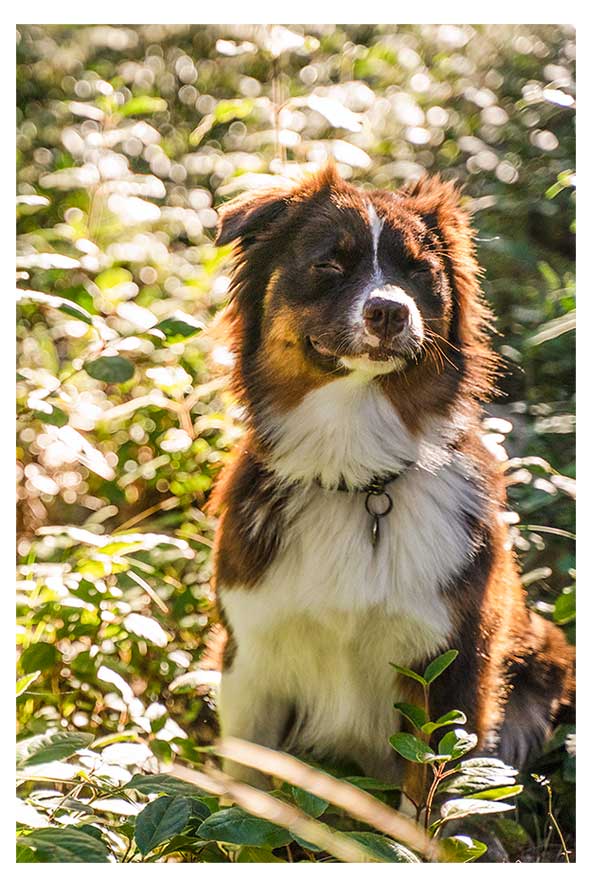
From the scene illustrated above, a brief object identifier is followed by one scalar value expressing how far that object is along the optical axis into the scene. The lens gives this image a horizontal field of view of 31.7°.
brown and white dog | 2.43
